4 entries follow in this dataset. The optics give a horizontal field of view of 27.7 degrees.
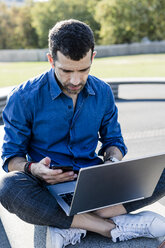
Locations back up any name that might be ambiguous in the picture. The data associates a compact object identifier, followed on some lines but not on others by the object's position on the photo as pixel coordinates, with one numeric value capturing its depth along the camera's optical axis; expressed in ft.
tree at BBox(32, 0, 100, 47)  161.38
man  7.41
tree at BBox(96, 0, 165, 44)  135.13
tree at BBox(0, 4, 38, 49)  164.55
